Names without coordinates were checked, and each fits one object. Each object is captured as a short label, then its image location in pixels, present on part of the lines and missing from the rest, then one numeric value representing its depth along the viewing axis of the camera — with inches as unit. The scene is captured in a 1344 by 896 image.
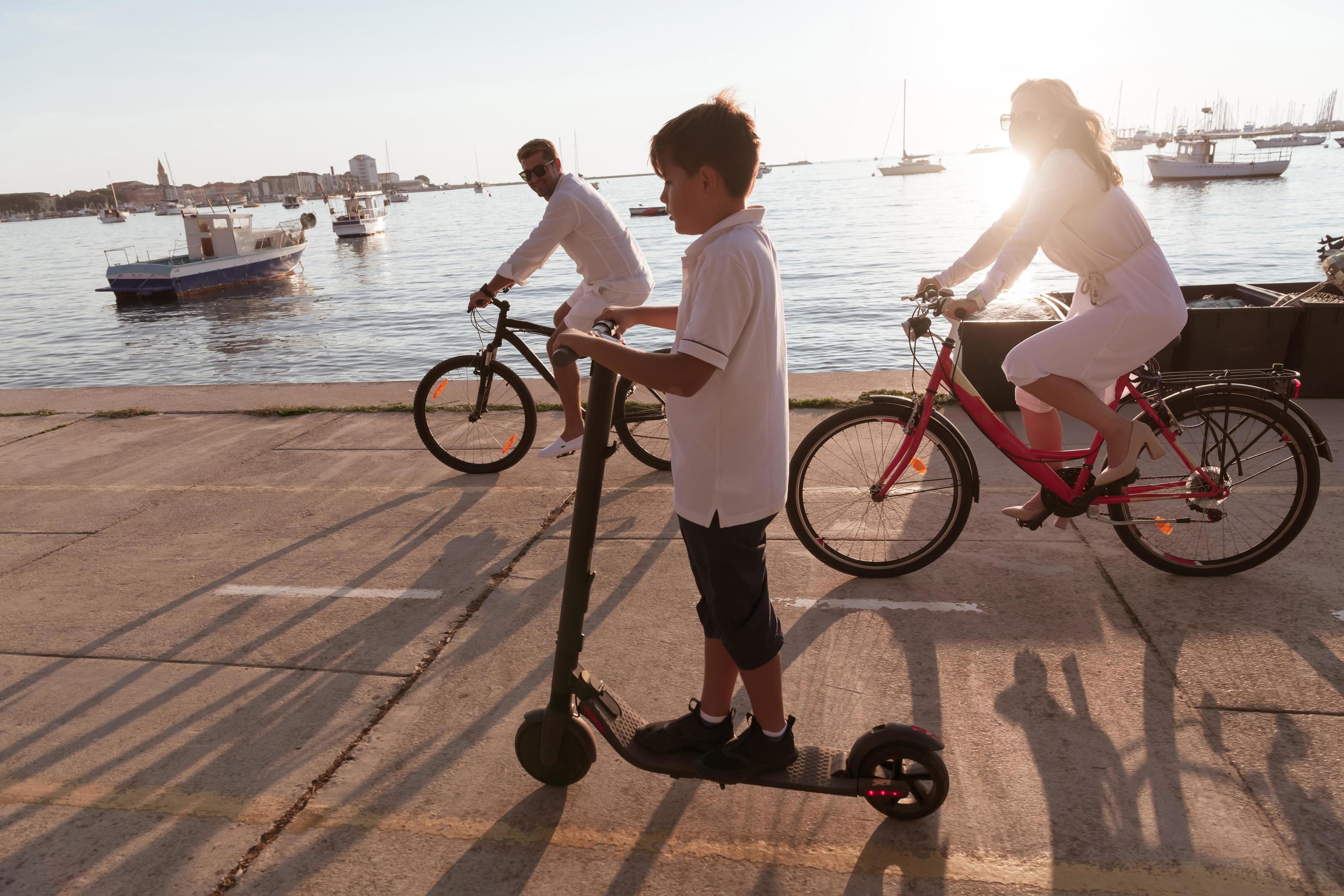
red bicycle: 154.6
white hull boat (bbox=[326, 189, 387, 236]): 3080.7
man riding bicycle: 221.9
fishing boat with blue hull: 1668.3
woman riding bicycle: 144.3
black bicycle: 234.5
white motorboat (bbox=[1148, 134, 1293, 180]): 3459.6
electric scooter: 98.0
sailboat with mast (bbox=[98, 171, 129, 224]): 7062.0
